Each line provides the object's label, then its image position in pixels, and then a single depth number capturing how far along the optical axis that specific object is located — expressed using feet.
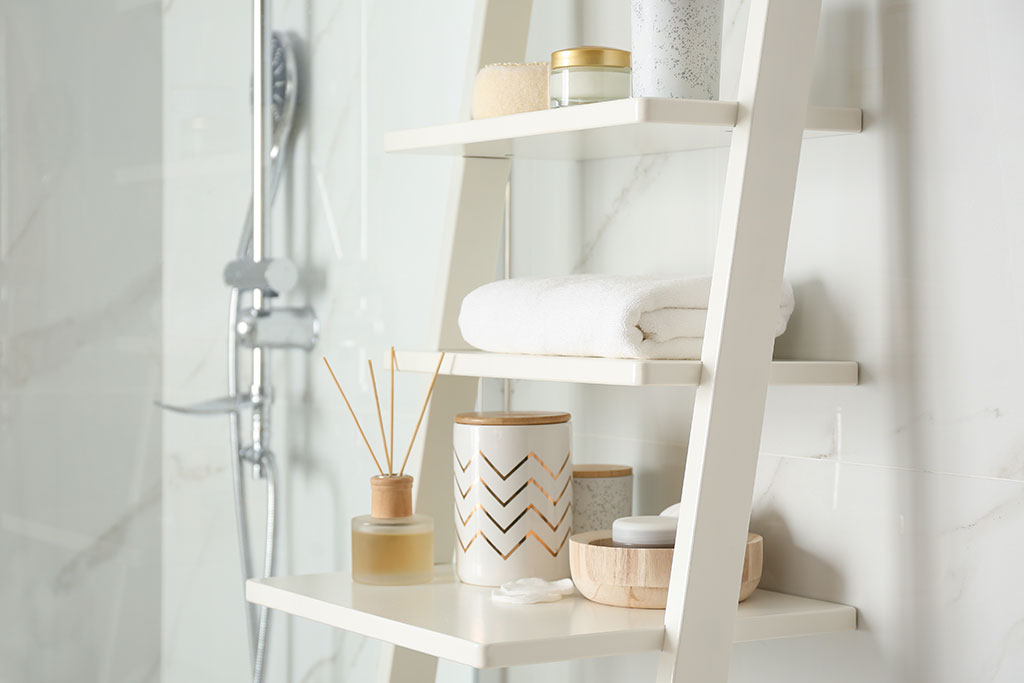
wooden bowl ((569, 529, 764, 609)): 6.75
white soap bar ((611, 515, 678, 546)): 6.83
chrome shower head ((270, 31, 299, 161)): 8.20
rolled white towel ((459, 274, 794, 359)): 6.66
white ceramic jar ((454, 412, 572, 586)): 7.12
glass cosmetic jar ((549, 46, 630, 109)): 6.81
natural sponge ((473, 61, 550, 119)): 7.15
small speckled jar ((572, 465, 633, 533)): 7.37
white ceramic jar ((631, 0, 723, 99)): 6.73
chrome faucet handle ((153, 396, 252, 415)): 8.10
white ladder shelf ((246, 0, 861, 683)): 6.50
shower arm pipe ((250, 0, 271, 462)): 8.18
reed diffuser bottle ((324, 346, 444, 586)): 7.19
